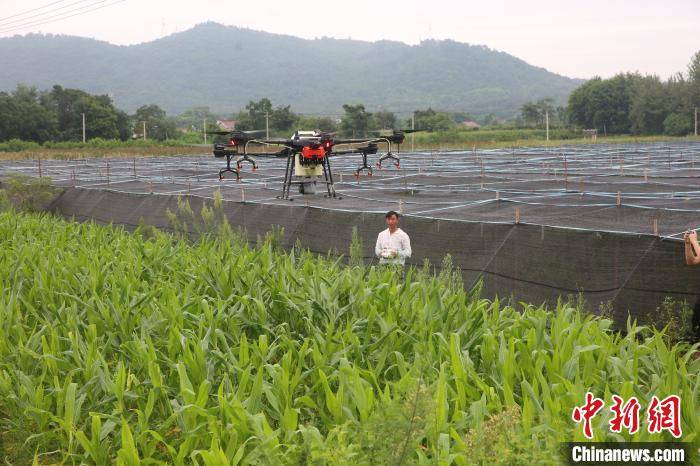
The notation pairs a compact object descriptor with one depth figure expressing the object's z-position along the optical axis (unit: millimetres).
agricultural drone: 19703
